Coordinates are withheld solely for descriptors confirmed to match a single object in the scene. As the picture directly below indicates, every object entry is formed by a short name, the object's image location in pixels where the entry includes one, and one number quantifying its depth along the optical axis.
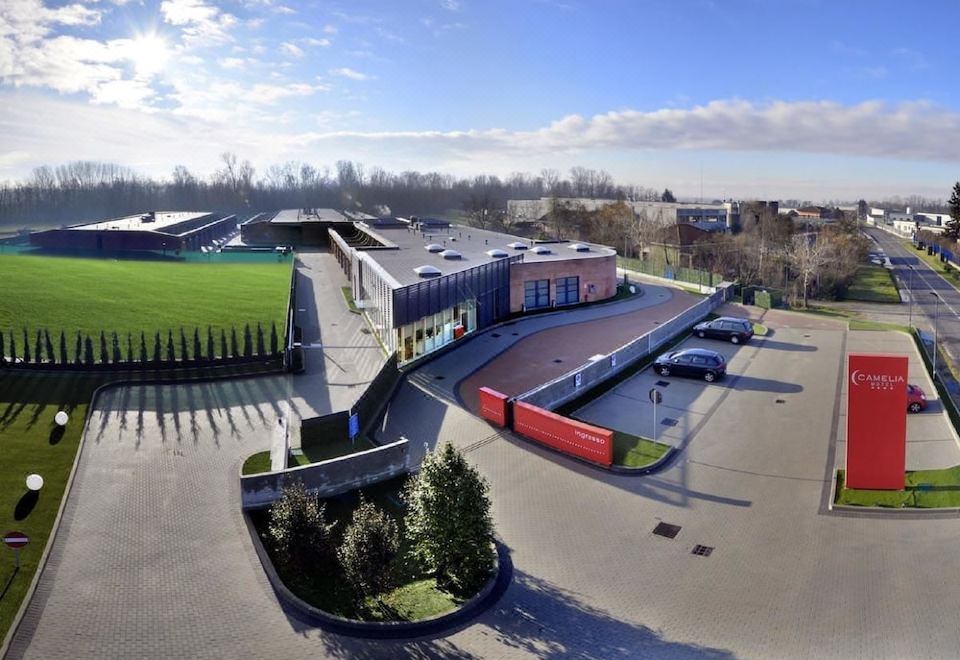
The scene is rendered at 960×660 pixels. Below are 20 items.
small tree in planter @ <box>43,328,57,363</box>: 25.99
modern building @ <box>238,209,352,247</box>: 81.28
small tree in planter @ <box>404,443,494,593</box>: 13.29
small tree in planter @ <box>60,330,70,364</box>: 25.77
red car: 23.39
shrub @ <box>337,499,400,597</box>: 12.65
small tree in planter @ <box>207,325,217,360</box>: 26.67
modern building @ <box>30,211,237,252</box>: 70.38
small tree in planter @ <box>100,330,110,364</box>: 25.73
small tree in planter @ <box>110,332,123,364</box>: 25.82
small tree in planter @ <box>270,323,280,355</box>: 27.61
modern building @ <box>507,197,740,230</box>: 89.69
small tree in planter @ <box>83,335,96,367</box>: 25.70
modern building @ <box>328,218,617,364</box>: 28.36
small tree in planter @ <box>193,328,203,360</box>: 26.25
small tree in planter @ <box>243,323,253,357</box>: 26.96
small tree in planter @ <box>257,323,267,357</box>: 27.43
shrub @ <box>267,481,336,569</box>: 13.83
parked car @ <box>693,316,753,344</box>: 33.38
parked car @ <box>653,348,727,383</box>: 26.69
